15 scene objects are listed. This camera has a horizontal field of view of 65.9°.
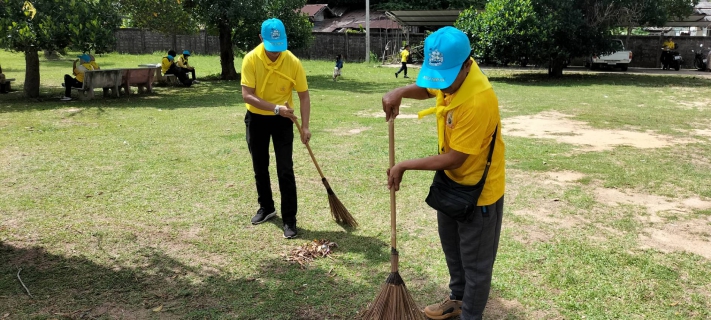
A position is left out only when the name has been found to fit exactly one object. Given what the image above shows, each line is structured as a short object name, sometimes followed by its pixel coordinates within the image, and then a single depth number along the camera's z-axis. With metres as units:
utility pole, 28.60
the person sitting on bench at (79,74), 13.73
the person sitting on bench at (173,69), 17.72
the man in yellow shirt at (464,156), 2.71
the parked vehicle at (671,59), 25.69
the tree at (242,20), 17.97
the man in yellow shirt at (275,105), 4.51
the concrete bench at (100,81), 13.45
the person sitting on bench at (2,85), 15.02
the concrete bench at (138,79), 14.58
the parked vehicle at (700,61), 25.36
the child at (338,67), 20.61
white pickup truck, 24.75
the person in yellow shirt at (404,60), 22.06
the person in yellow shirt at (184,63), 18.35
